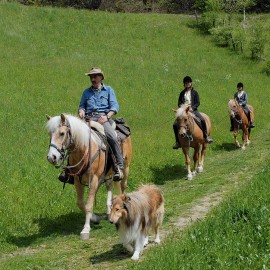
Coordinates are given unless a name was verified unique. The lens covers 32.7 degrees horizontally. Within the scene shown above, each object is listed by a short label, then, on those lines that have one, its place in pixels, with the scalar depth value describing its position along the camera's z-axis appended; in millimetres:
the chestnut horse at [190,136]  13398
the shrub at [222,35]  41156
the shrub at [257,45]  38762
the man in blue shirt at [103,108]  9516
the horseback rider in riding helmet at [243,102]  20109
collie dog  6562
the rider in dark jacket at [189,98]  14594
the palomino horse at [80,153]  8044
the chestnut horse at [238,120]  19422
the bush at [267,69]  36125
